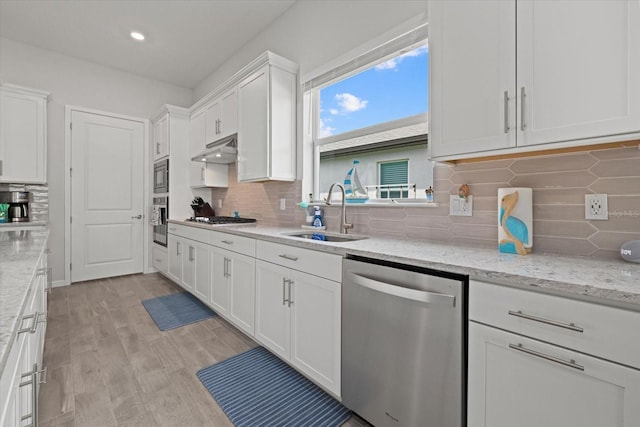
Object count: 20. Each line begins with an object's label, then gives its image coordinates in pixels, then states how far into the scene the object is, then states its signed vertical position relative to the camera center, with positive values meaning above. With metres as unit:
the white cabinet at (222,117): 3.24 +1.10
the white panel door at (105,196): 4.12 +0.22
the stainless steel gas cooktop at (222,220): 3.22 -0.09
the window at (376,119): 2.06 +0.75
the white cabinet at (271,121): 2.73 +0.86
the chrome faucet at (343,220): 2.28 -0.06
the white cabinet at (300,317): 1.64 -0.65
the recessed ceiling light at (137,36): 3.45 +2.04
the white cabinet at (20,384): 0.69 -0.49
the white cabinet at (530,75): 1.04 +0.56
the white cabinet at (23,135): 3.45 +0.90
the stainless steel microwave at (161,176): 4.21 +0.51
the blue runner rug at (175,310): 2.83 -1.03
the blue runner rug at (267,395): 1.60 -1.09
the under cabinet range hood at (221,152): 3.29 +0.69
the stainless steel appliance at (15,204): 3.59 +0.08
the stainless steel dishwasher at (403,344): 1.14 -0.56
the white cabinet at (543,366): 0.83 -0.47
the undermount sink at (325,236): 2.21 -0.19
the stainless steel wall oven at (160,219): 4.17 -0.11
